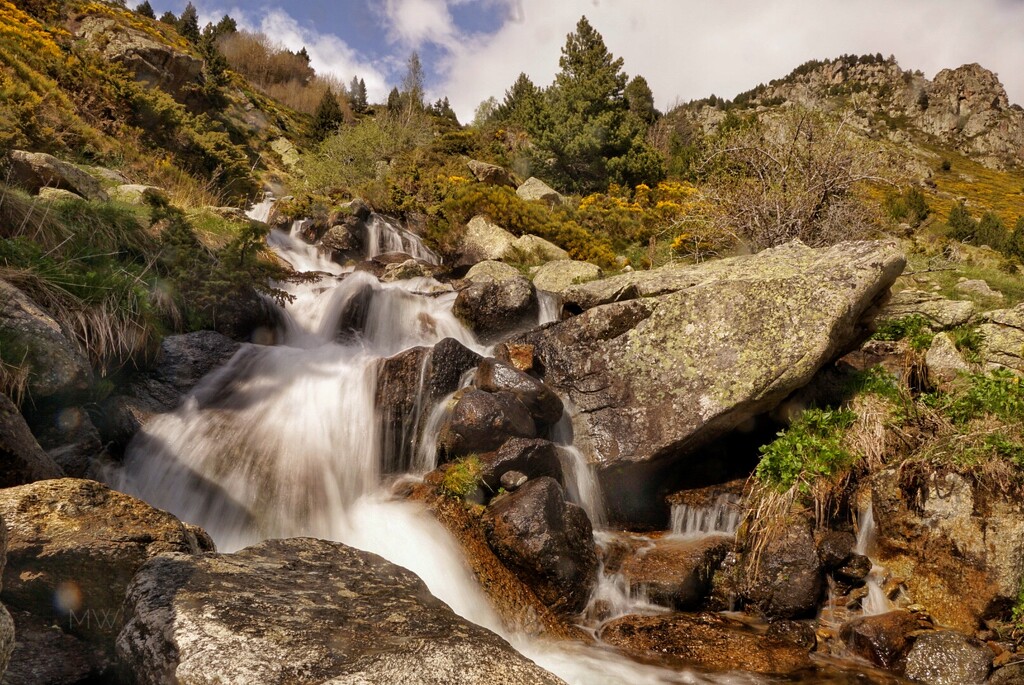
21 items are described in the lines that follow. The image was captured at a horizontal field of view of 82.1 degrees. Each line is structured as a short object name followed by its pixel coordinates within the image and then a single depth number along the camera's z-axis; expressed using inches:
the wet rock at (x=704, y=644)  203.9
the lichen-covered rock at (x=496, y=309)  429.7
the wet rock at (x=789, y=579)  236.2
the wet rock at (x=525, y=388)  302.0
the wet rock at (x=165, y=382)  260.5
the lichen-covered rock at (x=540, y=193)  850.8
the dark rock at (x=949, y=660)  195.8
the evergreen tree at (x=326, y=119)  1571.1
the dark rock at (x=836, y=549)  245.1
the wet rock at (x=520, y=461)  263.0
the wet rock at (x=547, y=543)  228.2
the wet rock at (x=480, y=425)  277.4
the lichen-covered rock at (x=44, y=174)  353.7
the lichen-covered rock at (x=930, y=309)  327.3
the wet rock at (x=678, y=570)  238.8
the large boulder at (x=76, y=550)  120.6
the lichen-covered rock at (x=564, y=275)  529.3
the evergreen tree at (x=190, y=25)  1707.7
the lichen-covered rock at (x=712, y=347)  278.7
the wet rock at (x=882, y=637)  208.7
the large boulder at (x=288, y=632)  92.9
